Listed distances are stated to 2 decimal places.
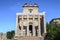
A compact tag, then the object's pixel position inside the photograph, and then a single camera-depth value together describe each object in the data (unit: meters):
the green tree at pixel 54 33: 20.11
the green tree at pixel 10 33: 43.04
